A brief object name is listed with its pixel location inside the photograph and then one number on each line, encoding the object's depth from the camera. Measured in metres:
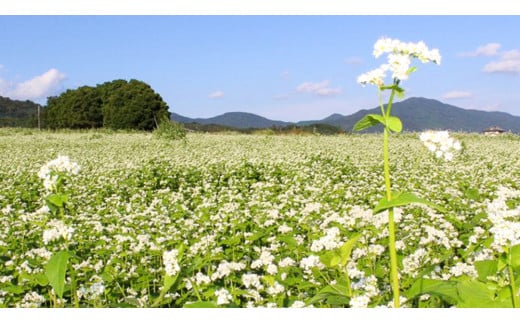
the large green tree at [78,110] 60.50
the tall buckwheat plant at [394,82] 1.89
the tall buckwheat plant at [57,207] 2.31
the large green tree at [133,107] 54.69
